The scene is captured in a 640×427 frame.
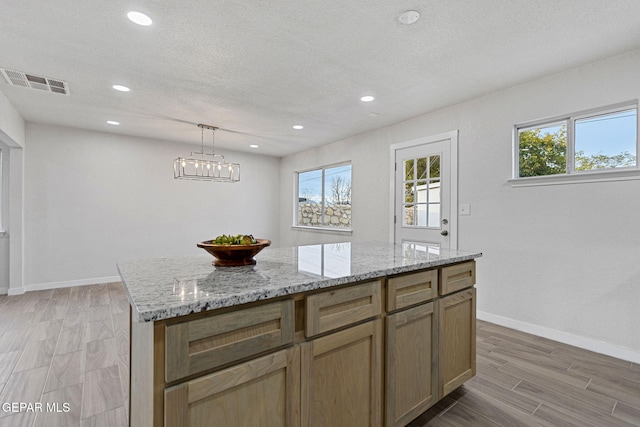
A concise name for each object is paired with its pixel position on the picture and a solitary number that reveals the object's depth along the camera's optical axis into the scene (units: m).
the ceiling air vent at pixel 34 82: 2.84
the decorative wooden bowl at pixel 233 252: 1.43
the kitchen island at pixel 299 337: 0.89
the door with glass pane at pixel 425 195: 3.65
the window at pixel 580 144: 2.50
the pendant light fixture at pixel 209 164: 4.28
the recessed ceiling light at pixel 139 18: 1.97
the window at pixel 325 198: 5.36
